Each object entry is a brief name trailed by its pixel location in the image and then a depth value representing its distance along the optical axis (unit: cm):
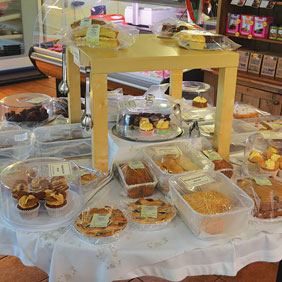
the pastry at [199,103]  220
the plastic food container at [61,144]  163
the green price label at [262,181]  136
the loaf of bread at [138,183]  135
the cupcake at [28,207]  121
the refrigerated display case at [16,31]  565
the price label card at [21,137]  166
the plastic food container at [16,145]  156
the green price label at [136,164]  142
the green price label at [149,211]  122
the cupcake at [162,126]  163
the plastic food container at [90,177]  139
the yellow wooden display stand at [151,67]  134
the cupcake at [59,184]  129
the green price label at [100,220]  117
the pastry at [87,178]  140
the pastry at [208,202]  117
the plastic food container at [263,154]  151
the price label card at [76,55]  151
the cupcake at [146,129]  159
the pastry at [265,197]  125
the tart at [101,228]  113
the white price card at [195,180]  130
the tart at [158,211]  120
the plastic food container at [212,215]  114
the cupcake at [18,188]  126
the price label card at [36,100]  207
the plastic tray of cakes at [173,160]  139
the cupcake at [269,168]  150
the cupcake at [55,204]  122
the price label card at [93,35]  148
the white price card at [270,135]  173
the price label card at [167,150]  149
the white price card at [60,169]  132
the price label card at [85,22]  159
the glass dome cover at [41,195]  121
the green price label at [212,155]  151
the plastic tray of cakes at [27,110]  192
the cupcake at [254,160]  153
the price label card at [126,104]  166
